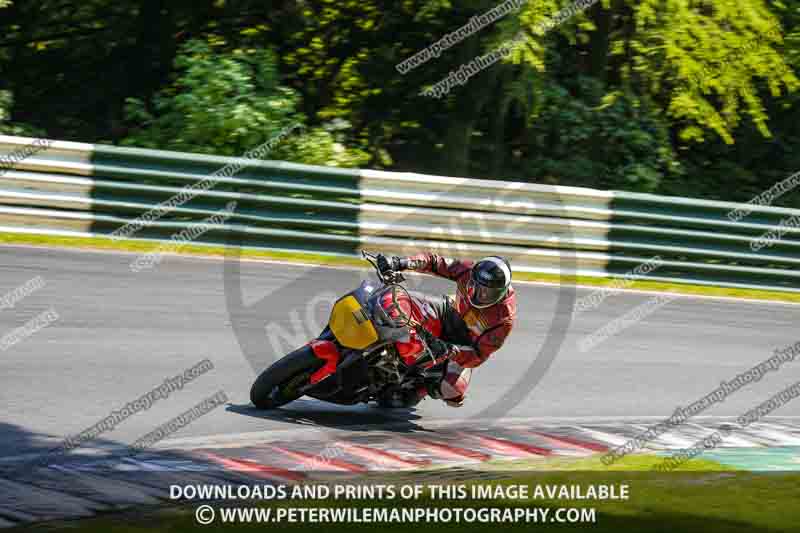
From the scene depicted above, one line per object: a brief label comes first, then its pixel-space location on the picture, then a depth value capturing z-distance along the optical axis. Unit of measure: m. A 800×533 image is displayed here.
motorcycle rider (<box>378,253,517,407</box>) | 16.37
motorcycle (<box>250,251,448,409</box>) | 16.08
